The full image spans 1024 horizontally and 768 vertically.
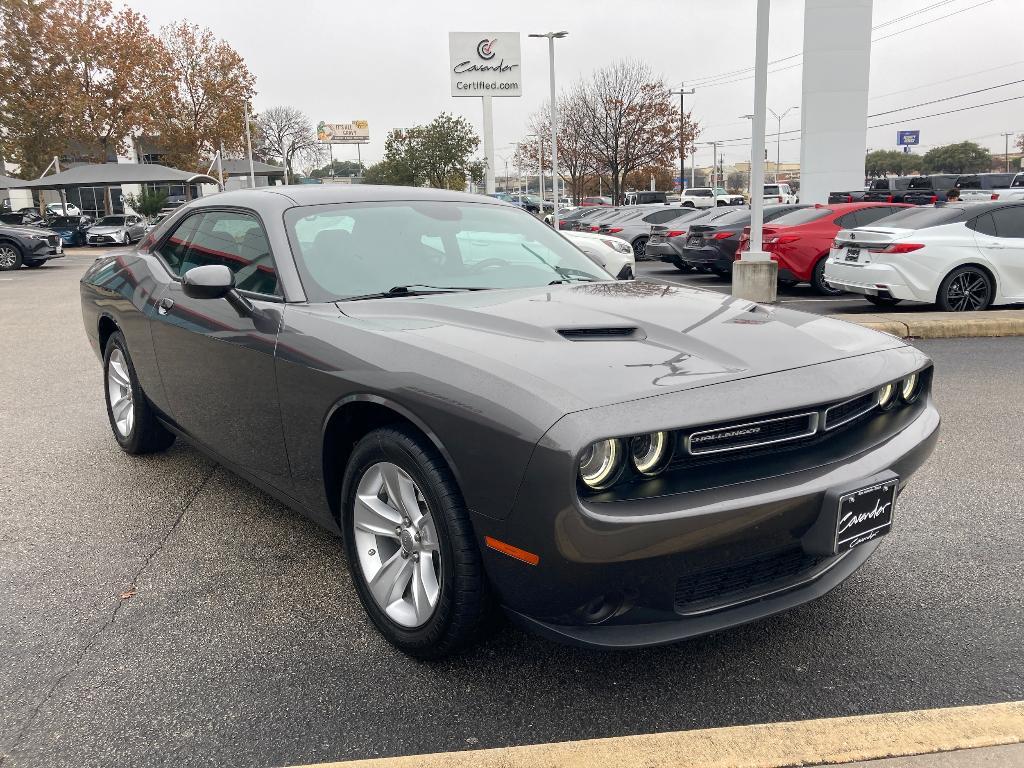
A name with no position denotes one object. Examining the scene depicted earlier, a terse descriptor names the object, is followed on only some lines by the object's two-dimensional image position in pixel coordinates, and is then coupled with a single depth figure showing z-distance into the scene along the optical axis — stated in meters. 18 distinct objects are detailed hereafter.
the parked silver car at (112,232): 34.75
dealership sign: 43.81
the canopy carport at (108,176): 34.81
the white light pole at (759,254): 12.28
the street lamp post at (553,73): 35.72
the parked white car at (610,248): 13.25
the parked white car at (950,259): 10.23
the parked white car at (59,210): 40.97
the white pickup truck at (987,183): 31.25
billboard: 123.38
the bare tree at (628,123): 47.53
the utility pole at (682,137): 50.91
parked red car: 13.05
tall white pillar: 29.56
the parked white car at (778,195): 38.67
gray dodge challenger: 2.22
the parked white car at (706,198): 43.21
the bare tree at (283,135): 86.44
